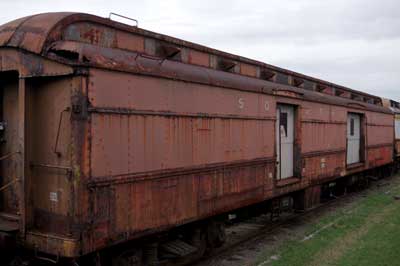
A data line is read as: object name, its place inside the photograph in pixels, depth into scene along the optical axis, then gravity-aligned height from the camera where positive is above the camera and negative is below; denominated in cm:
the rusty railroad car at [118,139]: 433 -11
